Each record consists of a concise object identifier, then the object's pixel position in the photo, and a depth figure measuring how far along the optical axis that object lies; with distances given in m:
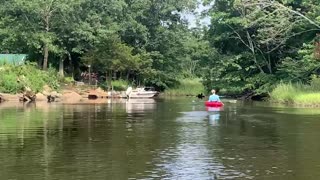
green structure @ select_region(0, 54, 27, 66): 56.41
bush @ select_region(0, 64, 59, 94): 49.69
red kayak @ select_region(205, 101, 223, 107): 39.41
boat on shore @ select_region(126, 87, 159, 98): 58.94
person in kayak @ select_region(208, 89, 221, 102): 39.81
